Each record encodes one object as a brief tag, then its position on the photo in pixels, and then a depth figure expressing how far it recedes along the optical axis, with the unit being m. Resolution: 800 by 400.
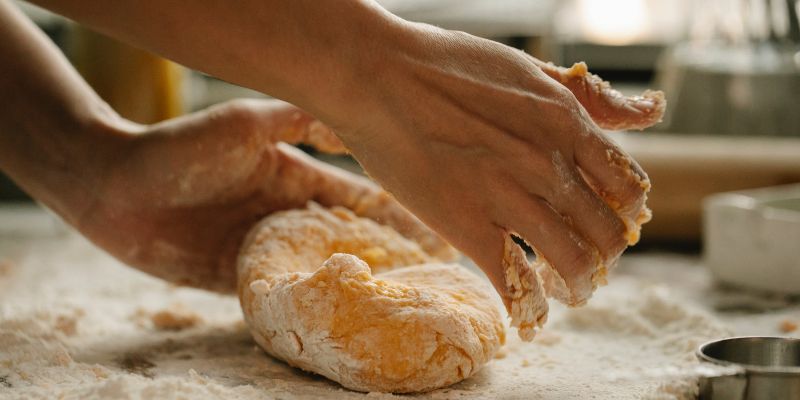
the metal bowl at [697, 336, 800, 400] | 0.86
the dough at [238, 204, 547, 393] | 0.97
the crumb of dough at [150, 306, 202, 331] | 1.30
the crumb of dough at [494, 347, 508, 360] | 1.14
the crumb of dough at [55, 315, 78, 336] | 1.23
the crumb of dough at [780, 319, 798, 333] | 1.35
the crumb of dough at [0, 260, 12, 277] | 1.73
